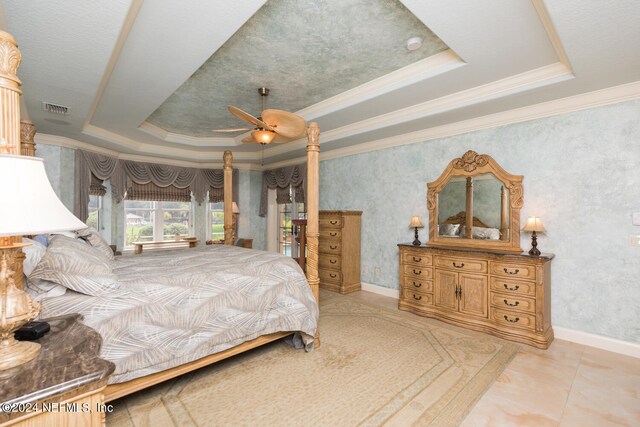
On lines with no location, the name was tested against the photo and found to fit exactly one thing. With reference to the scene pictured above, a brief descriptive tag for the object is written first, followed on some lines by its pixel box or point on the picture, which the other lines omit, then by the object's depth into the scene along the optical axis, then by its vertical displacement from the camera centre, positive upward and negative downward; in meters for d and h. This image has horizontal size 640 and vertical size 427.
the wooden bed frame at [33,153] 1.10 +0.20
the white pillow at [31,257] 1.86 -0.28
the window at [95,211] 5.31 +0.06
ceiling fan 2.91 +0.93
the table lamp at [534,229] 3.12 -0.13
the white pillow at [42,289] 1.75 -0.44
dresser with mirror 3.03 -0.53
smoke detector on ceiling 2.49 +1.46
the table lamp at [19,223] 0.92 -0.03
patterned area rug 1.89 -1.26
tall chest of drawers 4.84 -0.59
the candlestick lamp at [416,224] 4.19 -0.11
